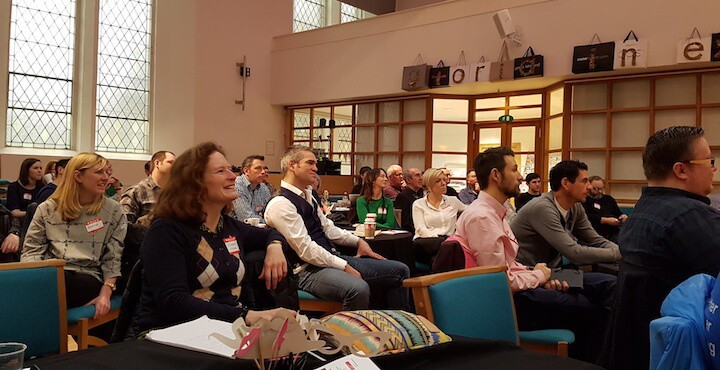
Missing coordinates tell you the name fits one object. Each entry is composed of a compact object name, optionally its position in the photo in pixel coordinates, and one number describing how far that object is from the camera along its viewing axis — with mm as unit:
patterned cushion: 1333
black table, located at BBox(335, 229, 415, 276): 4691
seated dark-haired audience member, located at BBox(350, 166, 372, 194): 8535
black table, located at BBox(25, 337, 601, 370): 1292
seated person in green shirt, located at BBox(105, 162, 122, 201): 6866
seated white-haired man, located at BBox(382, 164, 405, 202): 8227
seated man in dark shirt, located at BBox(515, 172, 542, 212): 8500
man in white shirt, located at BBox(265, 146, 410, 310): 3496
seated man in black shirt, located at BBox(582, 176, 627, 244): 6711
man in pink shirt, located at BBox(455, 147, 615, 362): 2855
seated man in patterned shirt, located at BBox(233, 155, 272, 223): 6234
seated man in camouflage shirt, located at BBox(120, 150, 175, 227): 4680
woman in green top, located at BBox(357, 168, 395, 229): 6211
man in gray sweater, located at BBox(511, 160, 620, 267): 3373
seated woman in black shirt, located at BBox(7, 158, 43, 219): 7086
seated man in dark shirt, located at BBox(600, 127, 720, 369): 2049
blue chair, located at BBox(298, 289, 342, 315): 3539
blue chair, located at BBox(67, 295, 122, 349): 3014
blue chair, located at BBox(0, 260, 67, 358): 1907
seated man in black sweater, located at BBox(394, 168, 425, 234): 6844
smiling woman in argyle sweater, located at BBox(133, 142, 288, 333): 2018
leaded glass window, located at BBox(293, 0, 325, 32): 13703
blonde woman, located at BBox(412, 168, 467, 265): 5801
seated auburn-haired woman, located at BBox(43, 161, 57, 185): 7740
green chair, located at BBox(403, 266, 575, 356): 1840
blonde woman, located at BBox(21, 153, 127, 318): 3217
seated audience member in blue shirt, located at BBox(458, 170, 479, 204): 8094
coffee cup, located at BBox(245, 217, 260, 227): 5072
